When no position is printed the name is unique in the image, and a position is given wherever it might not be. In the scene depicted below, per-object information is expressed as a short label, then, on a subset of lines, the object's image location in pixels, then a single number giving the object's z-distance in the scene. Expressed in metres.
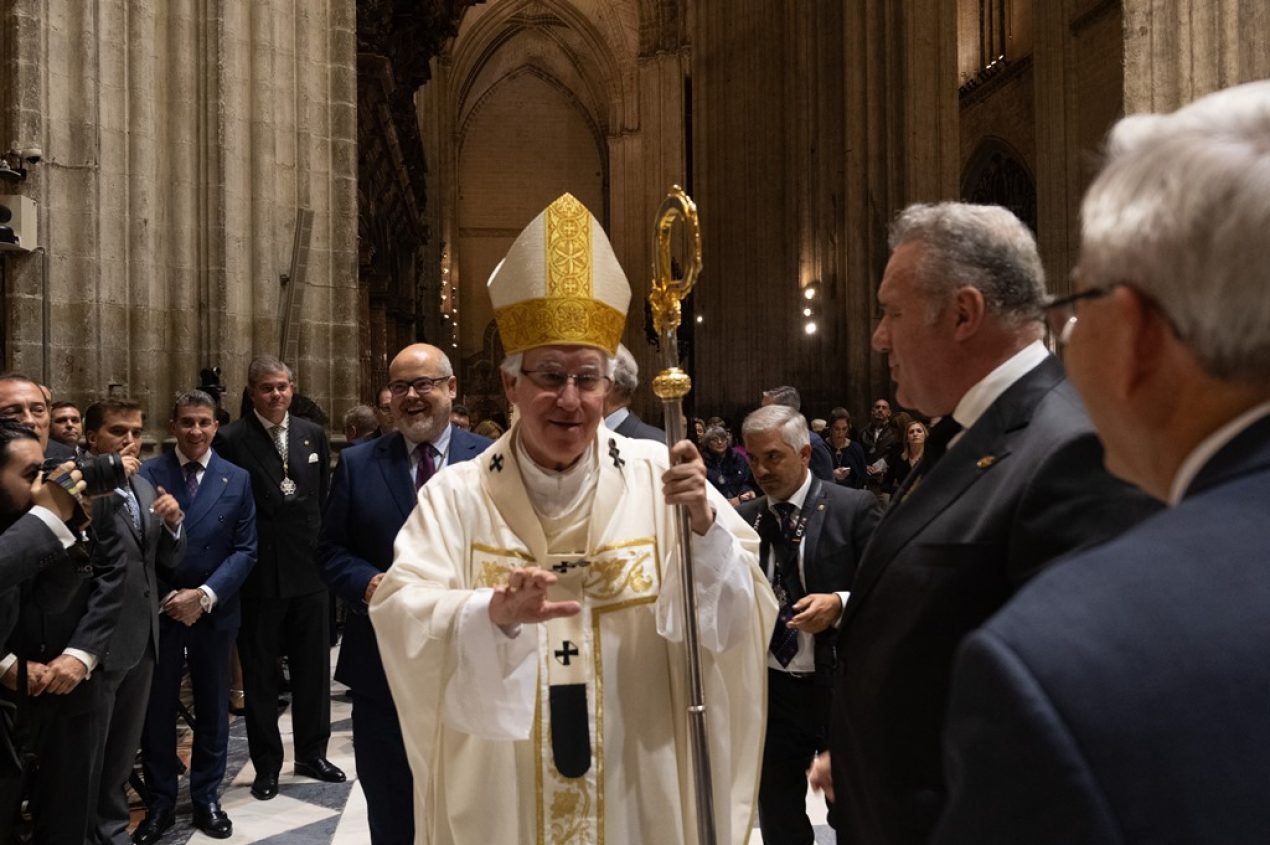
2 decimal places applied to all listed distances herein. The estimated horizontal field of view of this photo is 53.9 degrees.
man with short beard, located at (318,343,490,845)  4.17
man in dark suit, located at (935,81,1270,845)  0.85
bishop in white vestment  2.71
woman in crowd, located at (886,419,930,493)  9.41
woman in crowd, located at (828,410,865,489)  12.09
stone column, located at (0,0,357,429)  7.64
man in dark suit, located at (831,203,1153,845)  1.70
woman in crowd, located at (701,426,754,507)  10.09
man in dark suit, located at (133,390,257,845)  5.25
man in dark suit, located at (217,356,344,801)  6.07
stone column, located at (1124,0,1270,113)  6.87
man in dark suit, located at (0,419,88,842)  3.54
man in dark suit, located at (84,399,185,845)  4.47
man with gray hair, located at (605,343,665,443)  5.09
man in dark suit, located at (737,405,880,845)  4.12
